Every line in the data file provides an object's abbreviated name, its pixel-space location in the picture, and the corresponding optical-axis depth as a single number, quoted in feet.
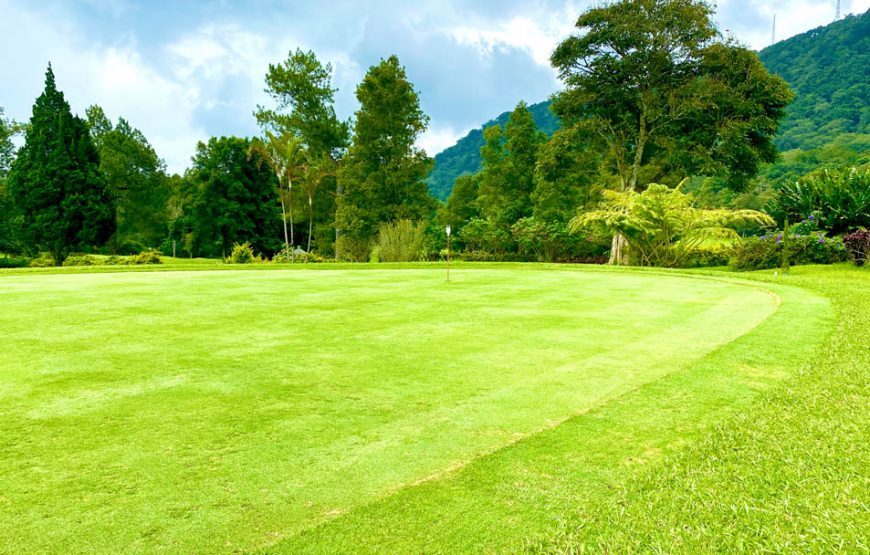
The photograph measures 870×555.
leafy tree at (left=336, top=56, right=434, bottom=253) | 100.83
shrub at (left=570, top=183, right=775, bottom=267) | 56.49
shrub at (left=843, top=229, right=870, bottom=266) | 42.16
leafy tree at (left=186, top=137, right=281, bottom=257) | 122.11
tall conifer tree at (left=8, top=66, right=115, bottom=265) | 90.63
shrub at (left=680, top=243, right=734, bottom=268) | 57.52
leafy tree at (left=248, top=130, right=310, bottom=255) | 94.02
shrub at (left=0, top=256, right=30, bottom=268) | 83.95
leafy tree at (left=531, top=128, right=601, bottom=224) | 74.95
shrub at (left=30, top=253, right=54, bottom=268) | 81.20
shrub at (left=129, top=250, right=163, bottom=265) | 74.21
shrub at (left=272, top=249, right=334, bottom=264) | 76.10
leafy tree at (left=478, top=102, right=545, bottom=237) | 105.40
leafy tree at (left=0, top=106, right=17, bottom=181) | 132.36
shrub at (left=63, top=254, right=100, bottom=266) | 74.74
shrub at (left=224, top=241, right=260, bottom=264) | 71.67
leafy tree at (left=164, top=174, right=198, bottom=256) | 127.03
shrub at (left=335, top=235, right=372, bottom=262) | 88.58
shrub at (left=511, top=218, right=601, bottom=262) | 76.84
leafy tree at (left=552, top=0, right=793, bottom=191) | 64.13
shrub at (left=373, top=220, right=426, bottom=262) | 71.51
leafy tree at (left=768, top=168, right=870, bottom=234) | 47.80
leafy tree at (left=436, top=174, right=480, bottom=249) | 138.51
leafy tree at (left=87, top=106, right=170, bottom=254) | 139.74
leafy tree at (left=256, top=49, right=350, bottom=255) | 116.98
